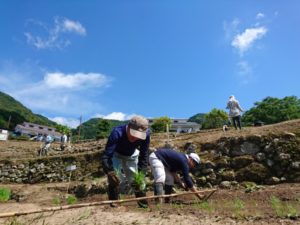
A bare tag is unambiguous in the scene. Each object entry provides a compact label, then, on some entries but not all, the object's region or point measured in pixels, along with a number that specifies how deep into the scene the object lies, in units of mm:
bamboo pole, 1914
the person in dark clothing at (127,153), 3408
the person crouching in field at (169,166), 3792
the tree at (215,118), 34810
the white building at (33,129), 46140
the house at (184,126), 50255
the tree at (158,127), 27727
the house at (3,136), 26240
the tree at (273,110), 33246
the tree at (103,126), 32172
